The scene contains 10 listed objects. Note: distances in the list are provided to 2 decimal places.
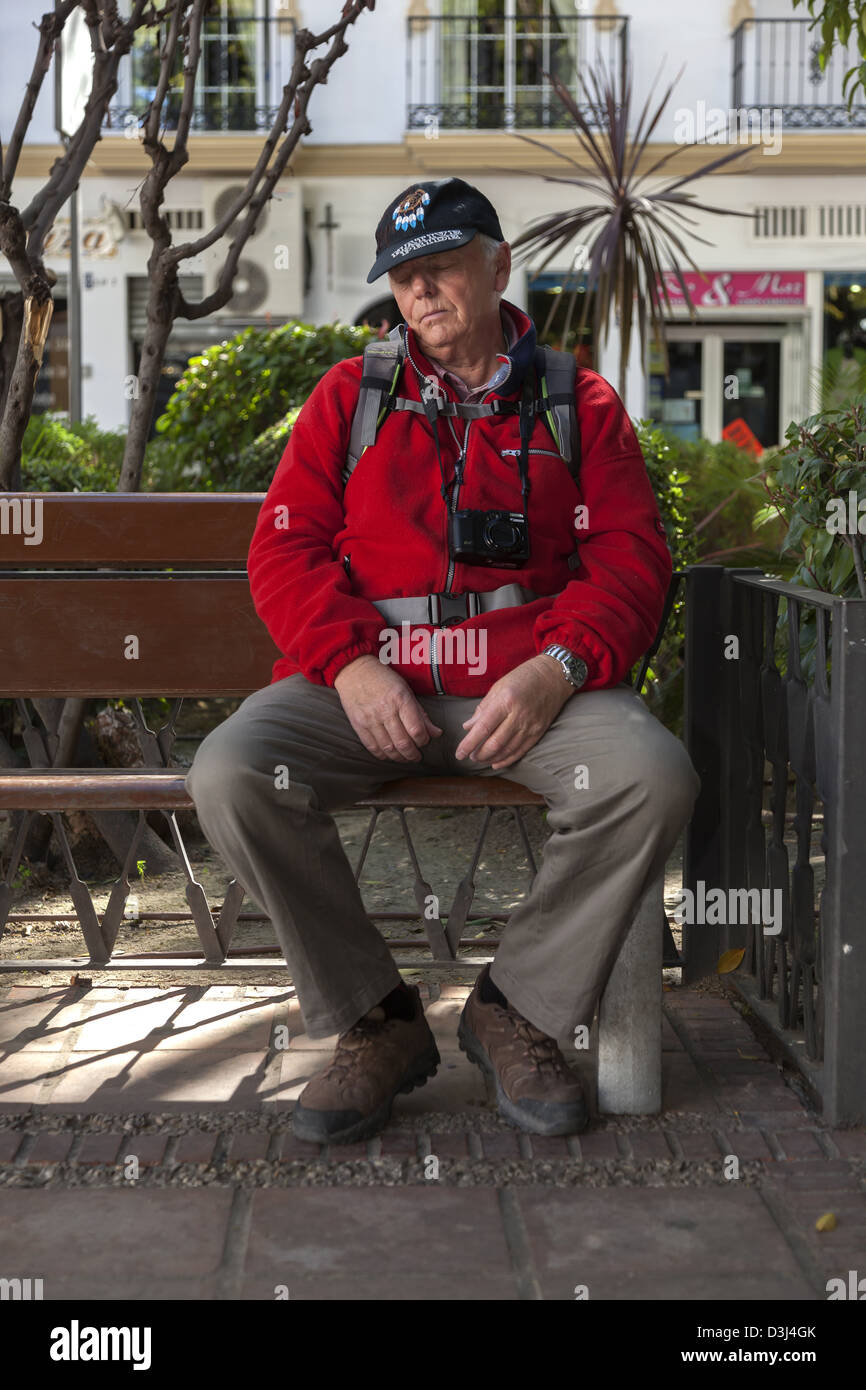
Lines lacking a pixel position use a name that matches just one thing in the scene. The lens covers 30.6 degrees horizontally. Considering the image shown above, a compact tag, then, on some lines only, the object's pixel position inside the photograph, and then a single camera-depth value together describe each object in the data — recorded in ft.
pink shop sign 64.34
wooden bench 11.36
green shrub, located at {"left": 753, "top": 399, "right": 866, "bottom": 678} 11.69
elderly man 9.53
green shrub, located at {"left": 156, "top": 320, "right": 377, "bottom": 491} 25.22
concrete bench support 9.93
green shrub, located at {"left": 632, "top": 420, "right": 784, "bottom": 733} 18.69
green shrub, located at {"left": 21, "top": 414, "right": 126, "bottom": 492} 23.99
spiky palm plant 26.13
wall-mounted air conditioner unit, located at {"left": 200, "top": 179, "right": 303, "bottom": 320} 63.46
